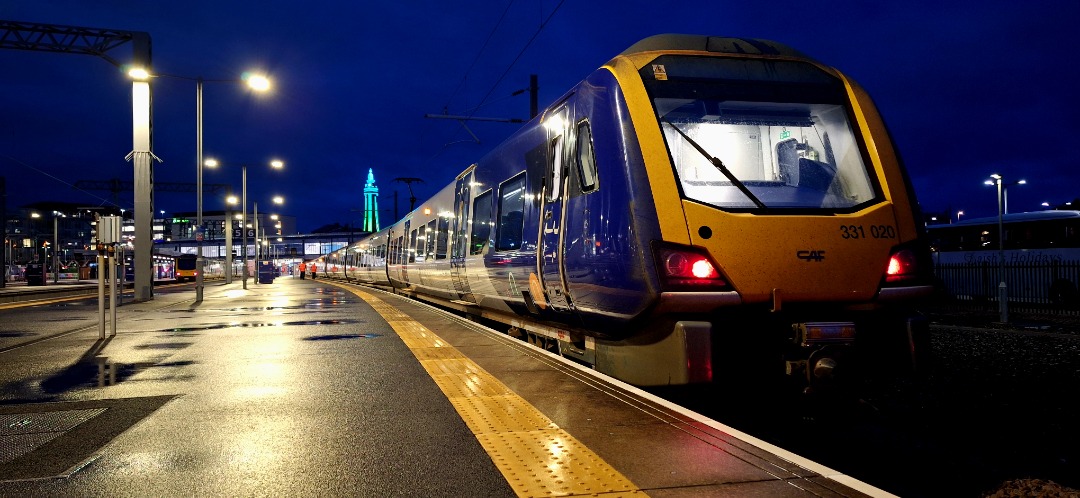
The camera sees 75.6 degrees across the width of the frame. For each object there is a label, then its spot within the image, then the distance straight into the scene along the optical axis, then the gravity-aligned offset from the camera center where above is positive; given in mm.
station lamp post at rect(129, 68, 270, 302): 18016 +4616
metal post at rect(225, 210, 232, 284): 33625 +912
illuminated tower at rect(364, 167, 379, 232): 170000 +16321
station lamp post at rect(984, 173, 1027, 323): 14102 -1026
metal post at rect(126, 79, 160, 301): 20047 +2279
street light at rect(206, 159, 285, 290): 31781 +3768
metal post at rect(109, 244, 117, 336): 9804 -474
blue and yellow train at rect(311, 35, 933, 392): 4668 +231
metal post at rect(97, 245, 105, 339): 9246 -374
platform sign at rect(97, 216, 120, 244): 9836 +510
